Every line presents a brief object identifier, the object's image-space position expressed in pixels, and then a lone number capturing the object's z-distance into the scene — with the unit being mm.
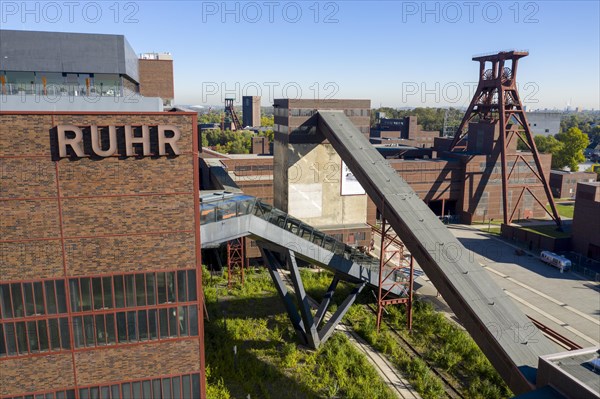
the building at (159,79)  41844
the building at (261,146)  93000
